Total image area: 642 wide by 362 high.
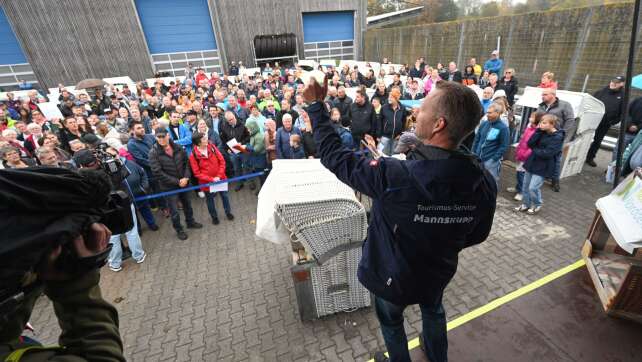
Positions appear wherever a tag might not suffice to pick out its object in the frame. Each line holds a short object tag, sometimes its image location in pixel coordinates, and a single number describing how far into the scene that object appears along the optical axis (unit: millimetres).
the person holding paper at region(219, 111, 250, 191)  7250
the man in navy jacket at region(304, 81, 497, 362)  1646
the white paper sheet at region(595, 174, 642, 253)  2775
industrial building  18375
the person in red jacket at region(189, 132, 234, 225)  5738
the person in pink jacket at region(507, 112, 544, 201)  5629
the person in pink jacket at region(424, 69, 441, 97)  11350
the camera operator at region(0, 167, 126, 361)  1019
